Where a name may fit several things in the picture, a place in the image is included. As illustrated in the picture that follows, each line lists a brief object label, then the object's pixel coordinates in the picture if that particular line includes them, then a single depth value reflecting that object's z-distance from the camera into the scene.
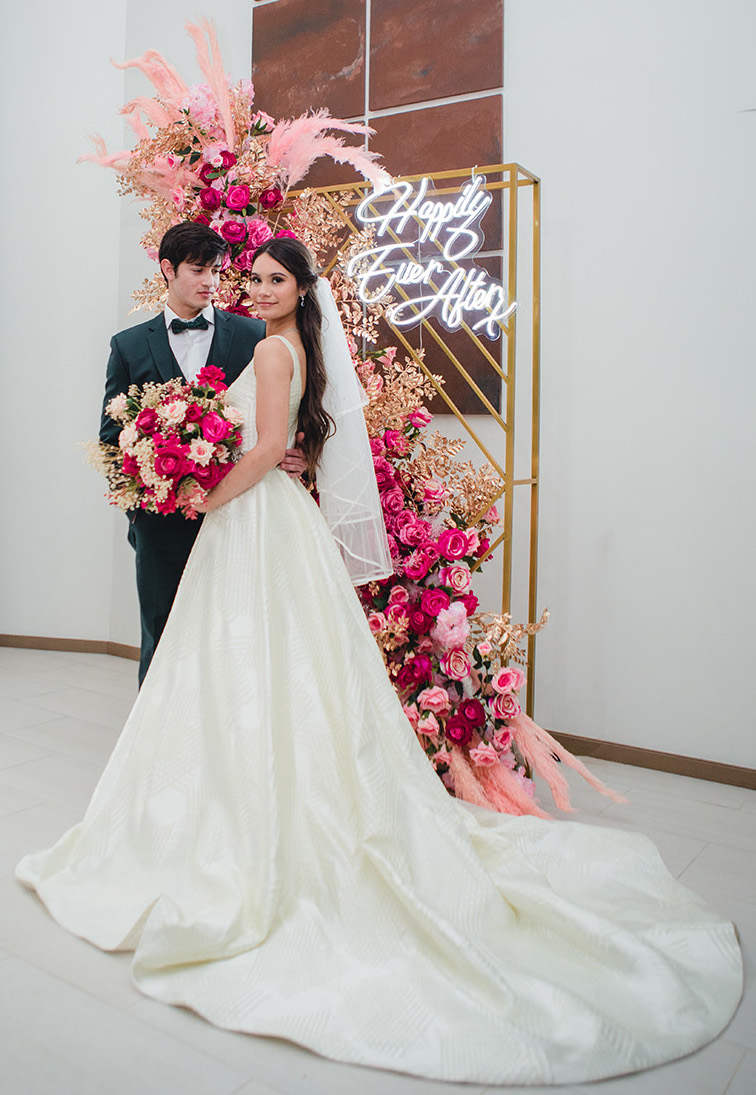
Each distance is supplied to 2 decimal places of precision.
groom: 2.80
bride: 1.61
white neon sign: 3.13
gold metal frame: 3.11
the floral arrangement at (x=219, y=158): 3.28
